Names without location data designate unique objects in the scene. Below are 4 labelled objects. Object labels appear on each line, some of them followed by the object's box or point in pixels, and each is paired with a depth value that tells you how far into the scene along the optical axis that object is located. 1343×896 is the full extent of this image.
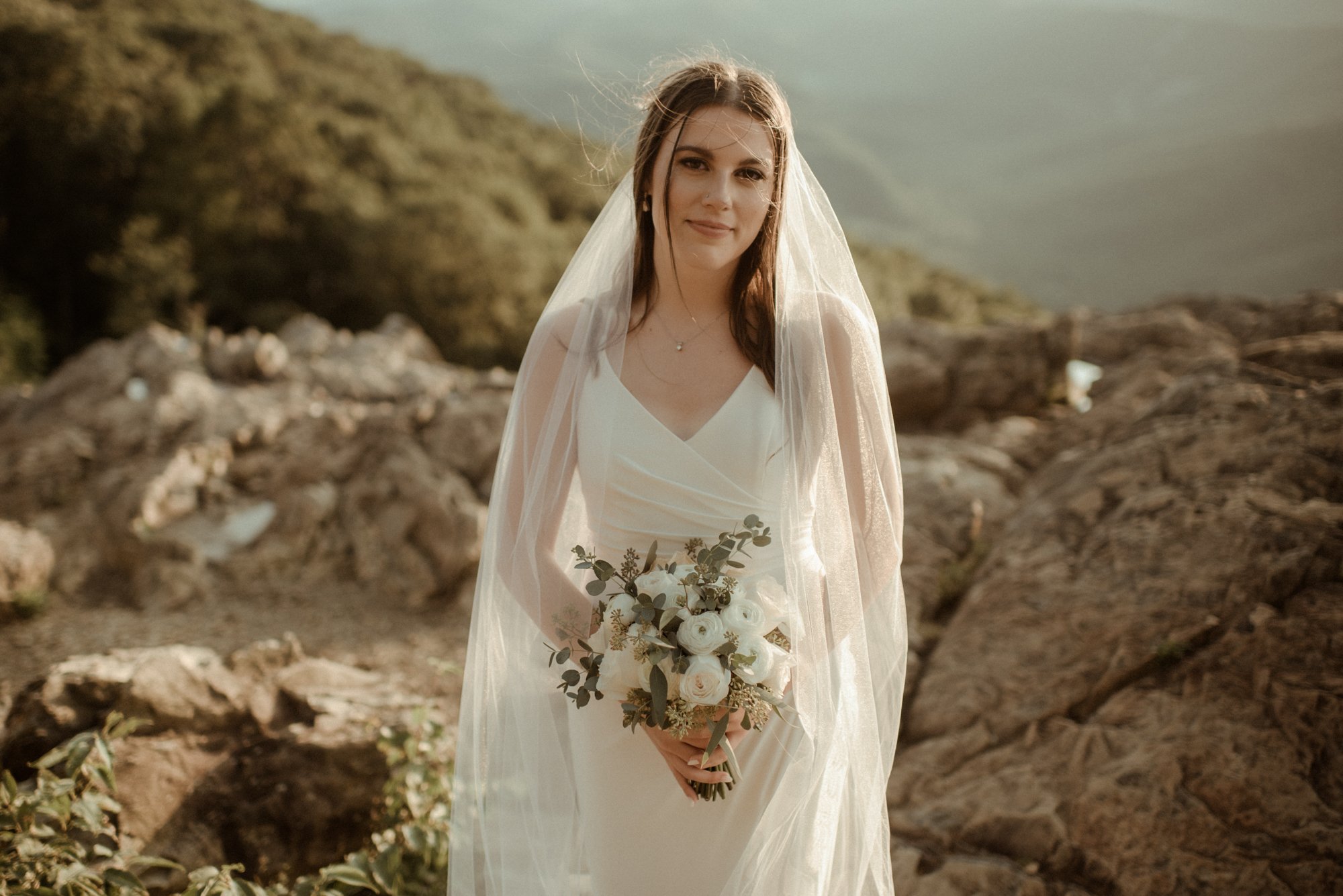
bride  2.18
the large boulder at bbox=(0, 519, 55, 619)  5.70
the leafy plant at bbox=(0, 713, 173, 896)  2.43
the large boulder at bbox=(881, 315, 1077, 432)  7.41
